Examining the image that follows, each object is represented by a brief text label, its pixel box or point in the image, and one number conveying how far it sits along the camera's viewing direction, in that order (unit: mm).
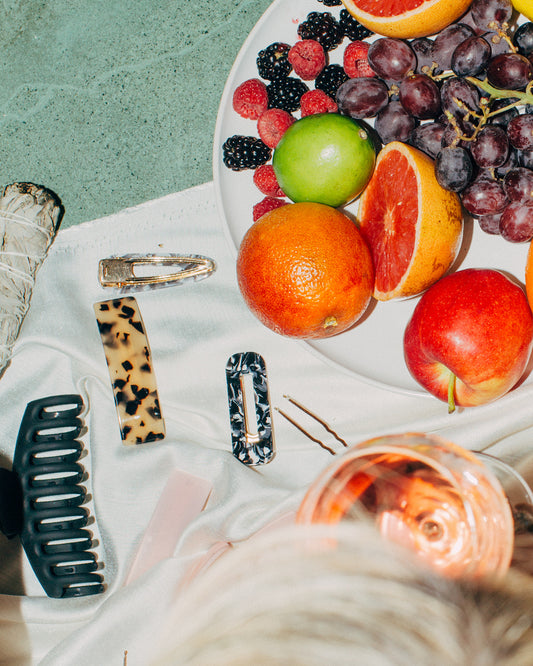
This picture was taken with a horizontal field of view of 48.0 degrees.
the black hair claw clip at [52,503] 919
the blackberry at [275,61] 833
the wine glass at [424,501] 627
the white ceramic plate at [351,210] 844
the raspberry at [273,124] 830
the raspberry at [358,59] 817
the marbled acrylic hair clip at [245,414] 929
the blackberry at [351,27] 827
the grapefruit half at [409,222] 731
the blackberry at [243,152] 840
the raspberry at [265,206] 851
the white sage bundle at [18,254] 948
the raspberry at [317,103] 828
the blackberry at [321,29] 820
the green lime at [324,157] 749
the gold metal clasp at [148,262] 938
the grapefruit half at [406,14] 718
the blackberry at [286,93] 843
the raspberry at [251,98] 832
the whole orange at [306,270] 722
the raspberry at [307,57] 812
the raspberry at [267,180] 843
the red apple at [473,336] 742
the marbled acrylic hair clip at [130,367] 938
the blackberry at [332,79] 844
